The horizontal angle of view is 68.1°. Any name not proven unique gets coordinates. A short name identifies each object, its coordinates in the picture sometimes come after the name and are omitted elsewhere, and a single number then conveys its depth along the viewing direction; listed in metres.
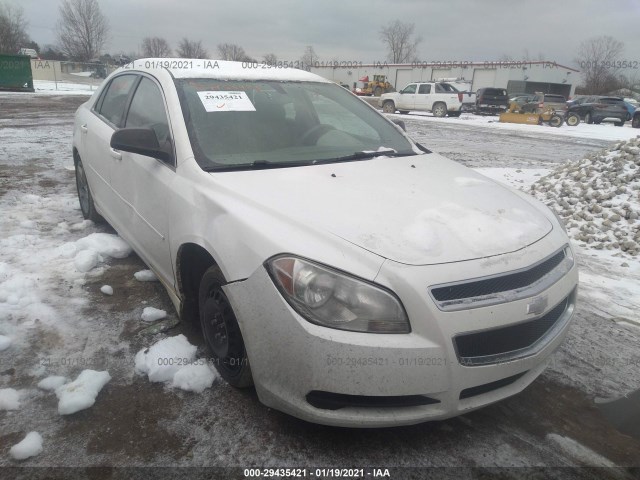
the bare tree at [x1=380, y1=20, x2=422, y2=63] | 83.56
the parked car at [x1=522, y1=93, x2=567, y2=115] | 24.08
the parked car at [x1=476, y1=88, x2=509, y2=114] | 27.83
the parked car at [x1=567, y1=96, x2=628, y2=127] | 25.33
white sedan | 1.81
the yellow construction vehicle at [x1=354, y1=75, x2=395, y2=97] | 41.31
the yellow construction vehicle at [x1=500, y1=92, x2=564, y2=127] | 23.19
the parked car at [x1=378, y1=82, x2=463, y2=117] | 25.64
